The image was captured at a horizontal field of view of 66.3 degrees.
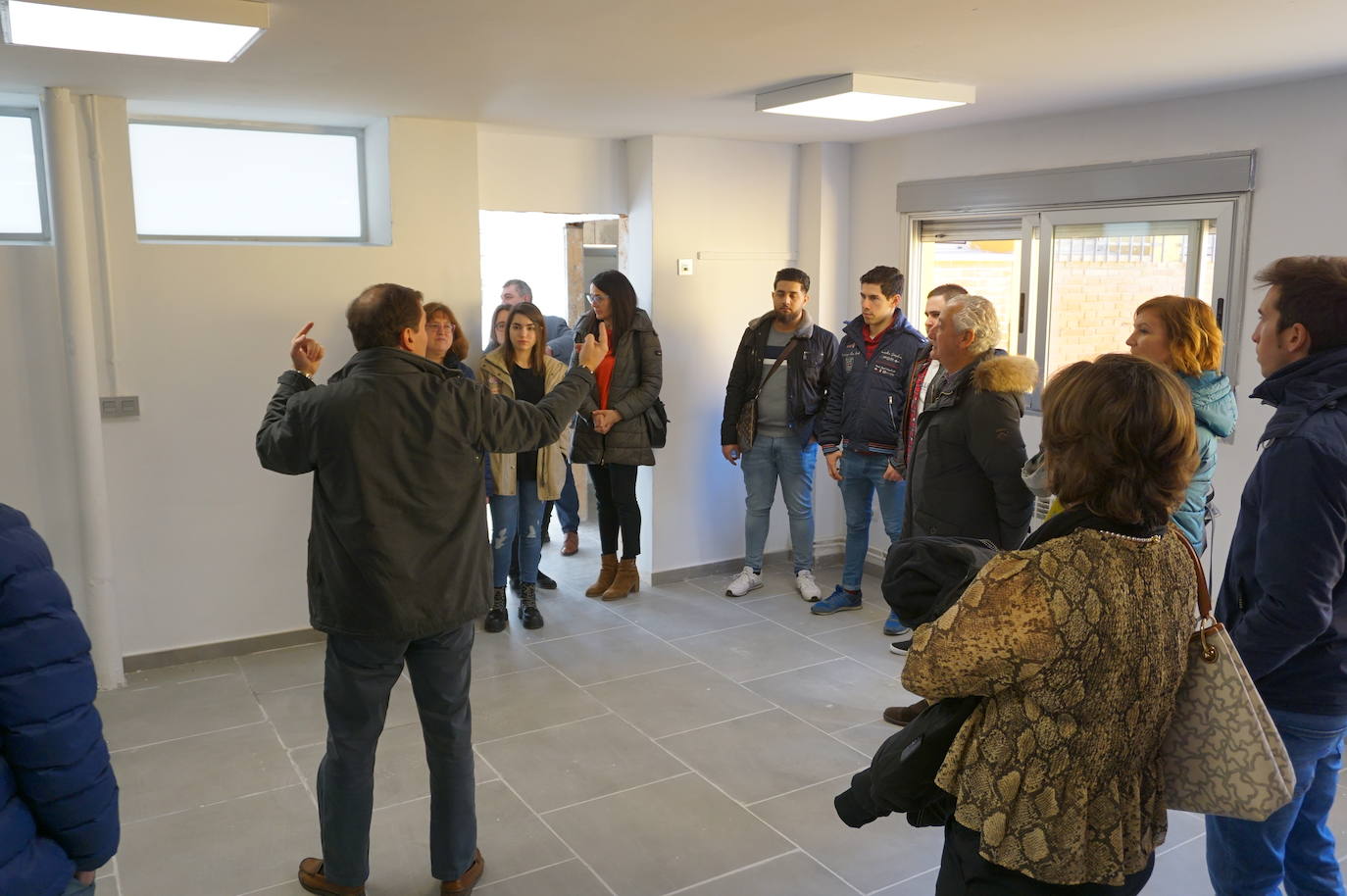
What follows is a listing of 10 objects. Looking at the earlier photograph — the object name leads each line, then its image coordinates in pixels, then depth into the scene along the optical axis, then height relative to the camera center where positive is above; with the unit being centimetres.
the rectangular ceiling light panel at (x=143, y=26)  265 +70
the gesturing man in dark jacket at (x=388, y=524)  236 -55
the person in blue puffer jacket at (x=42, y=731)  138 -61
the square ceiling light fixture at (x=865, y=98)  367 +70
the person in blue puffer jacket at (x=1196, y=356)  252 -17
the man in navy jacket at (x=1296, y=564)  179 -49
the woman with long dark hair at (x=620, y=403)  496 -57
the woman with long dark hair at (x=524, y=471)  473 -86
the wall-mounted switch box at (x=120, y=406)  417 -48
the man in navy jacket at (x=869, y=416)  470 -60
